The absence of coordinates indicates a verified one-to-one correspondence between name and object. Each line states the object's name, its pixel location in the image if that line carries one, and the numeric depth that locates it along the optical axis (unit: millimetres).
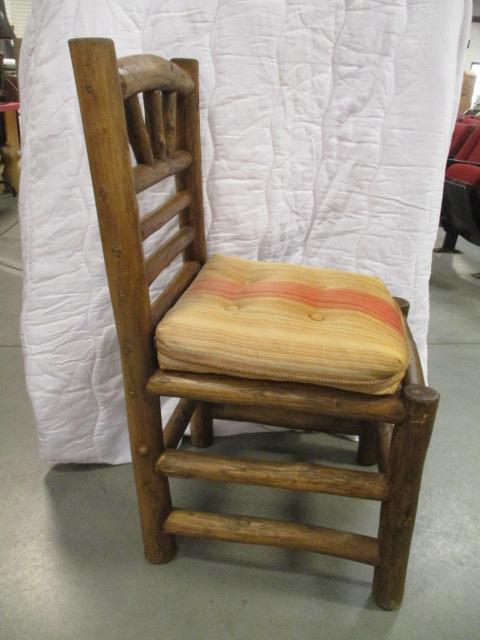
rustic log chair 553
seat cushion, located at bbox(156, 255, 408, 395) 599
